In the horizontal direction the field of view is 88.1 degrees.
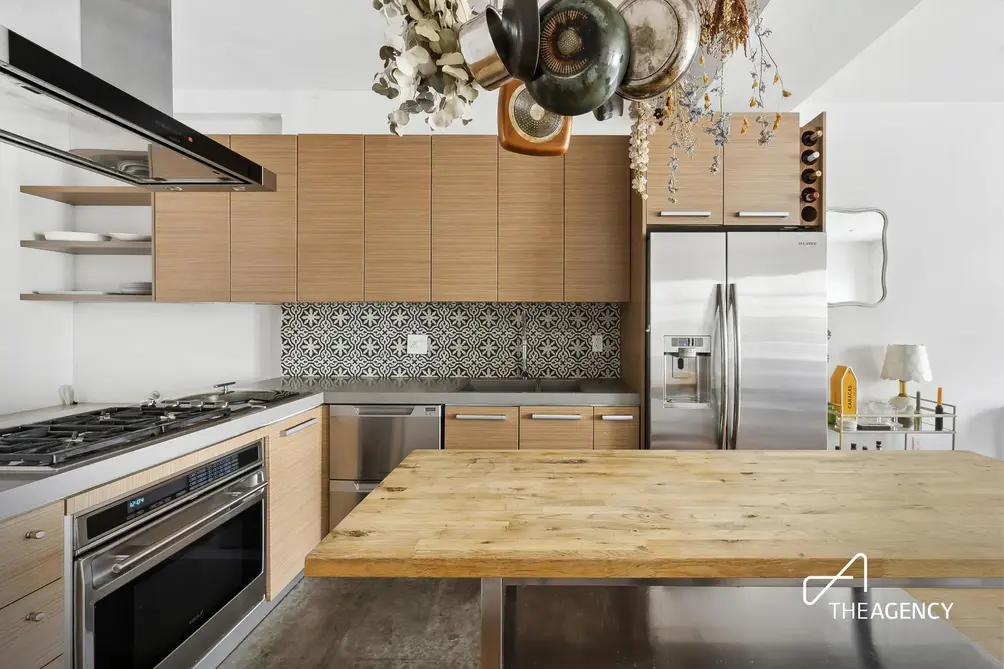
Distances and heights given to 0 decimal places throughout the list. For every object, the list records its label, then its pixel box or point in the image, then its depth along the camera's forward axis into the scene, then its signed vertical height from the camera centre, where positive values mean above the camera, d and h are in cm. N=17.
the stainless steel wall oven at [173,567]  144 -80
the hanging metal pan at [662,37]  97 +55
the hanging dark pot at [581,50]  91 +49
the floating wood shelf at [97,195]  293 +76
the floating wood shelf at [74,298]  290 +15
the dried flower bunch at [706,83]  124 +67
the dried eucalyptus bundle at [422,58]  92 +48
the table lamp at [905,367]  311 -22
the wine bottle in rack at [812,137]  279 +104
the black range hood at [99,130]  120 +59
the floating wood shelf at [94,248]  292 +46
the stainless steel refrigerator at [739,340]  269 -6
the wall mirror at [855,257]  337 +47
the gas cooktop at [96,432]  140 -36
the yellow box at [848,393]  292 -36
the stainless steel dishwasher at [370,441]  281 -62
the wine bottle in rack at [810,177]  279 +82
